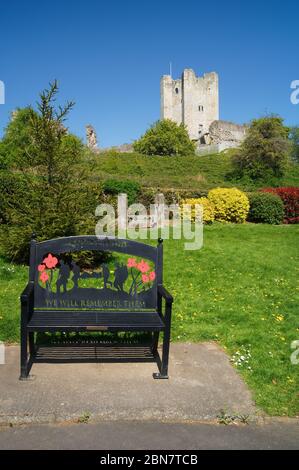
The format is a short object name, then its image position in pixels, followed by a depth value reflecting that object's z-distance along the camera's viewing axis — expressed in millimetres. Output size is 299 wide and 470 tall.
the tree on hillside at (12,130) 35688
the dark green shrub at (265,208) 17297
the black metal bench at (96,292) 4227
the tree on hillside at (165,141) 49762
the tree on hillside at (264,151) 28188
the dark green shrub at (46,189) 7879
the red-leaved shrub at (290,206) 18156
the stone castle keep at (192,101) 65000
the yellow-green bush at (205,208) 15766
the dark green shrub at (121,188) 16891
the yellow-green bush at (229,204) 16375
